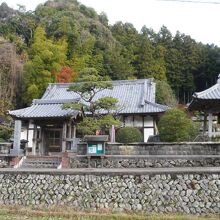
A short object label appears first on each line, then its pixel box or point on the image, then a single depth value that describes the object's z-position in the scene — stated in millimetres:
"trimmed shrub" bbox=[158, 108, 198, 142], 17578
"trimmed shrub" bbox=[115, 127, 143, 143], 20500
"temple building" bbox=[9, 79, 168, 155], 20812
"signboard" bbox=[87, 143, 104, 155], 16359
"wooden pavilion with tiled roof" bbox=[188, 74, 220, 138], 16125
